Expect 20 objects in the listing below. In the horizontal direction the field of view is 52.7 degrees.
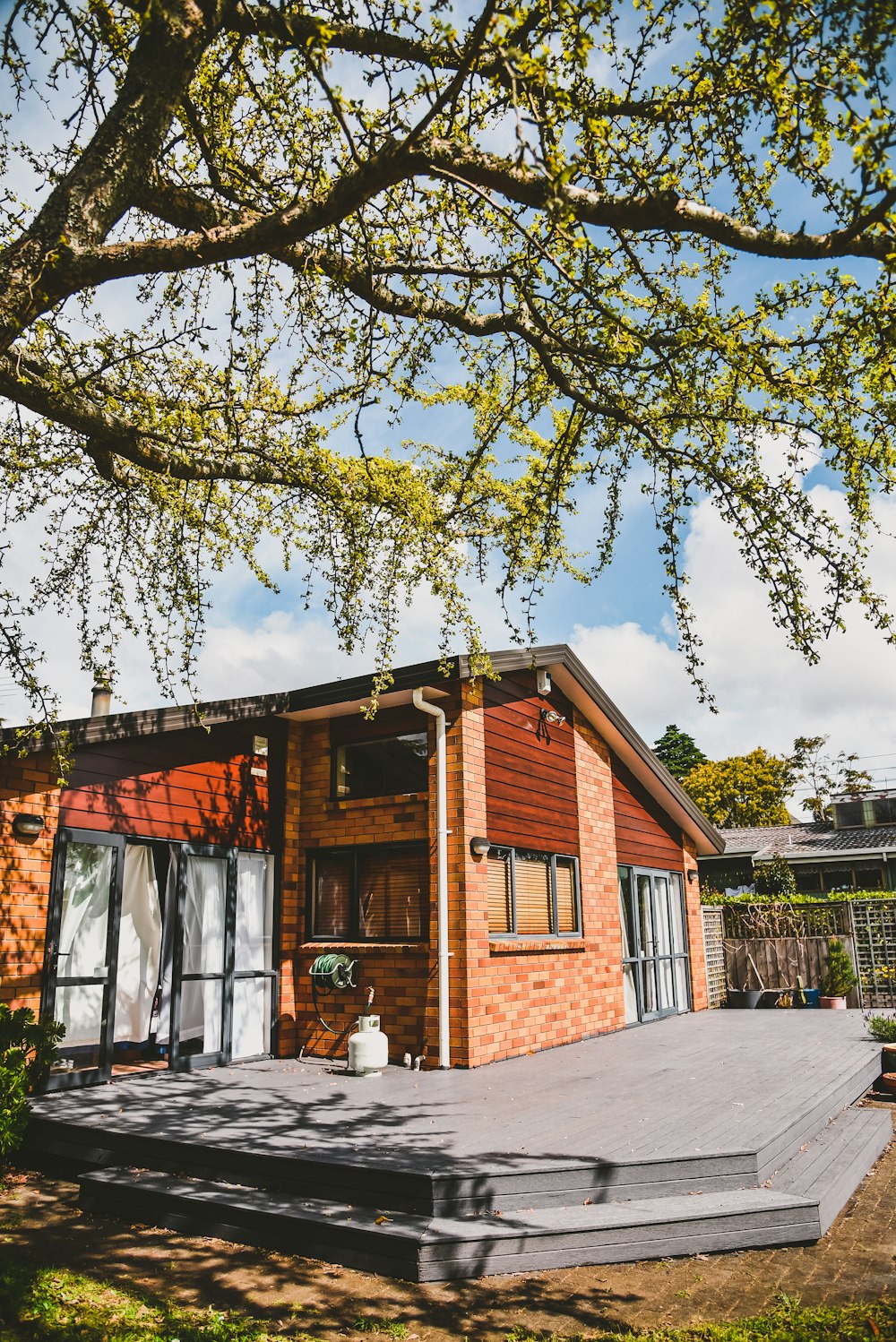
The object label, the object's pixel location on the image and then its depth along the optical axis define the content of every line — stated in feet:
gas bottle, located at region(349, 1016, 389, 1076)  27.32
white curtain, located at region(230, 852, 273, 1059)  30.50
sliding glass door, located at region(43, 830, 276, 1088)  25.82
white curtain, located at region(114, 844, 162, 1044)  30.09
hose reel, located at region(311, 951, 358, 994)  30.09
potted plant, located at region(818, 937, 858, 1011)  49.19
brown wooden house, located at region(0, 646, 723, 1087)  25.84
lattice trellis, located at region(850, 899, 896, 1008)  48.96
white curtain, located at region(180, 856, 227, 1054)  28.94
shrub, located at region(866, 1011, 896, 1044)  35.50
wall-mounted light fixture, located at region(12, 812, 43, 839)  23.82
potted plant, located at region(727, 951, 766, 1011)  51.08
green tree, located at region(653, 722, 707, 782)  160.86
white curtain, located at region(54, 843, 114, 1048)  25.80
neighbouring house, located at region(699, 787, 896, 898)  76.89
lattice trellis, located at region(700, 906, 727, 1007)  52.66
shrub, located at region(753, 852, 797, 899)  72.43
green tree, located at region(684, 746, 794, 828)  144.87
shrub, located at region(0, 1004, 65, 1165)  18.81
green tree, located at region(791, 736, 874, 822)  143.95
